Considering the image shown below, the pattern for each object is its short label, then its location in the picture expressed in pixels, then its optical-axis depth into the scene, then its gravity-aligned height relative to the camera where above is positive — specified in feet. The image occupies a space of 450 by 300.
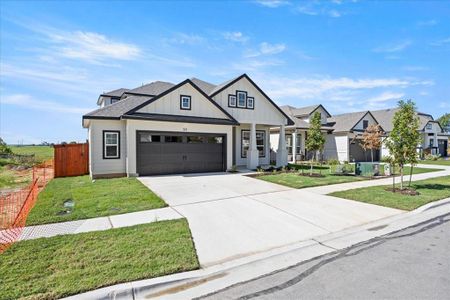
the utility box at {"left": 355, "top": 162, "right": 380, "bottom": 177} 49.83 -4.20
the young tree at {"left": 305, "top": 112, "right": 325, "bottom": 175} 48.42 +2.60
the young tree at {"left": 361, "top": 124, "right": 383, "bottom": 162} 73.51 +3.24
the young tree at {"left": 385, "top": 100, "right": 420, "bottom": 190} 34.35 +1.73
